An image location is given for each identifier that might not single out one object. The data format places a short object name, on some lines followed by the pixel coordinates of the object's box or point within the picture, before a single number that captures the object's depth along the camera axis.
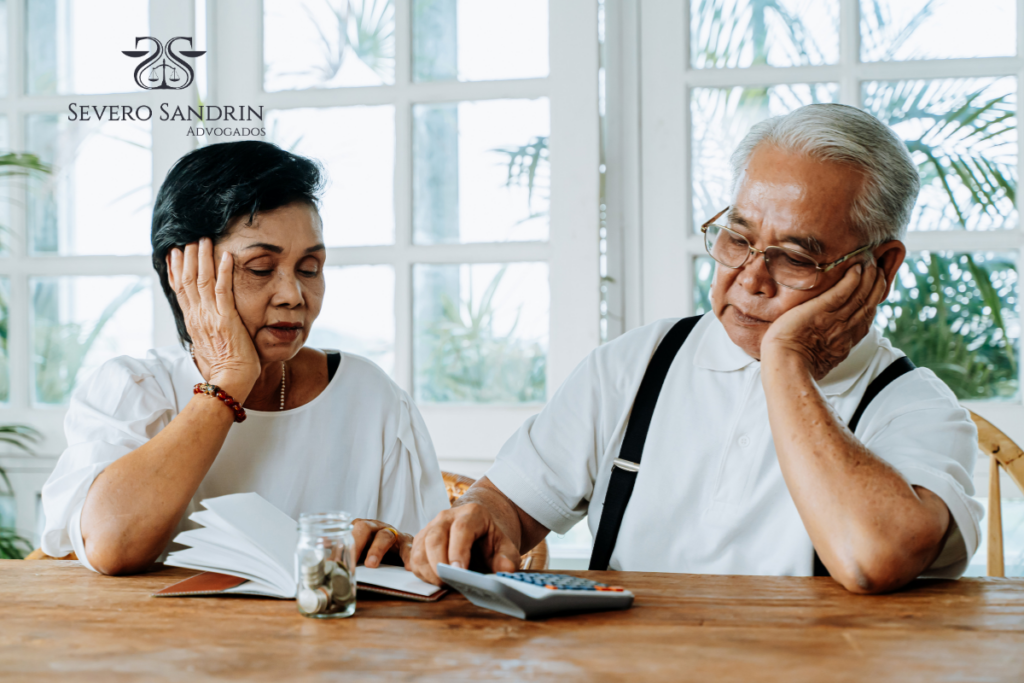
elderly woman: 1.28
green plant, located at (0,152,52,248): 2.46
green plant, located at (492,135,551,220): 2.38
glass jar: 0.93
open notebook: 1.03
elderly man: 1.10
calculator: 0.92
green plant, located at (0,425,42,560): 2.42
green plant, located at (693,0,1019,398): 2.21
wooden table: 0.79
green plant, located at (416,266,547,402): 2.41
